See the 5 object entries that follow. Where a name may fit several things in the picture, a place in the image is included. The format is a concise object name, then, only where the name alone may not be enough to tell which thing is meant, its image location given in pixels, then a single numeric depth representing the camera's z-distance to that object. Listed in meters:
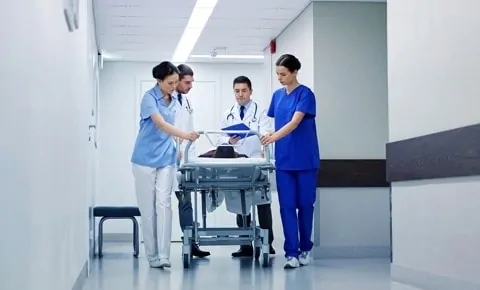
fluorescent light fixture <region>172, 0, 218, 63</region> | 6.69
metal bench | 6.83
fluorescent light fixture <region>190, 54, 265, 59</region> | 9.51
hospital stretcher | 5.21
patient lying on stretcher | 5.87
